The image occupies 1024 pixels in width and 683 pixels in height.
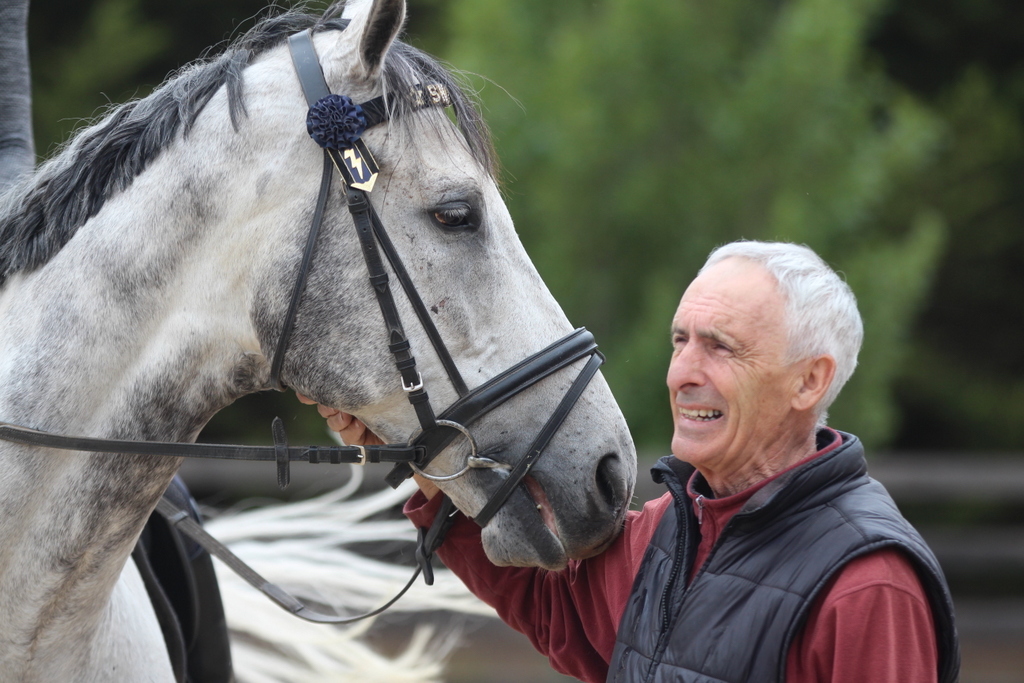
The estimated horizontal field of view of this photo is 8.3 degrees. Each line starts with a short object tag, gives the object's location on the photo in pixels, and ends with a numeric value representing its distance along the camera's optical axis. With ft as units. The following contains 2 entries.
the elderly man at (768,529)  23.88
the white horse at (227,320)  24.45
